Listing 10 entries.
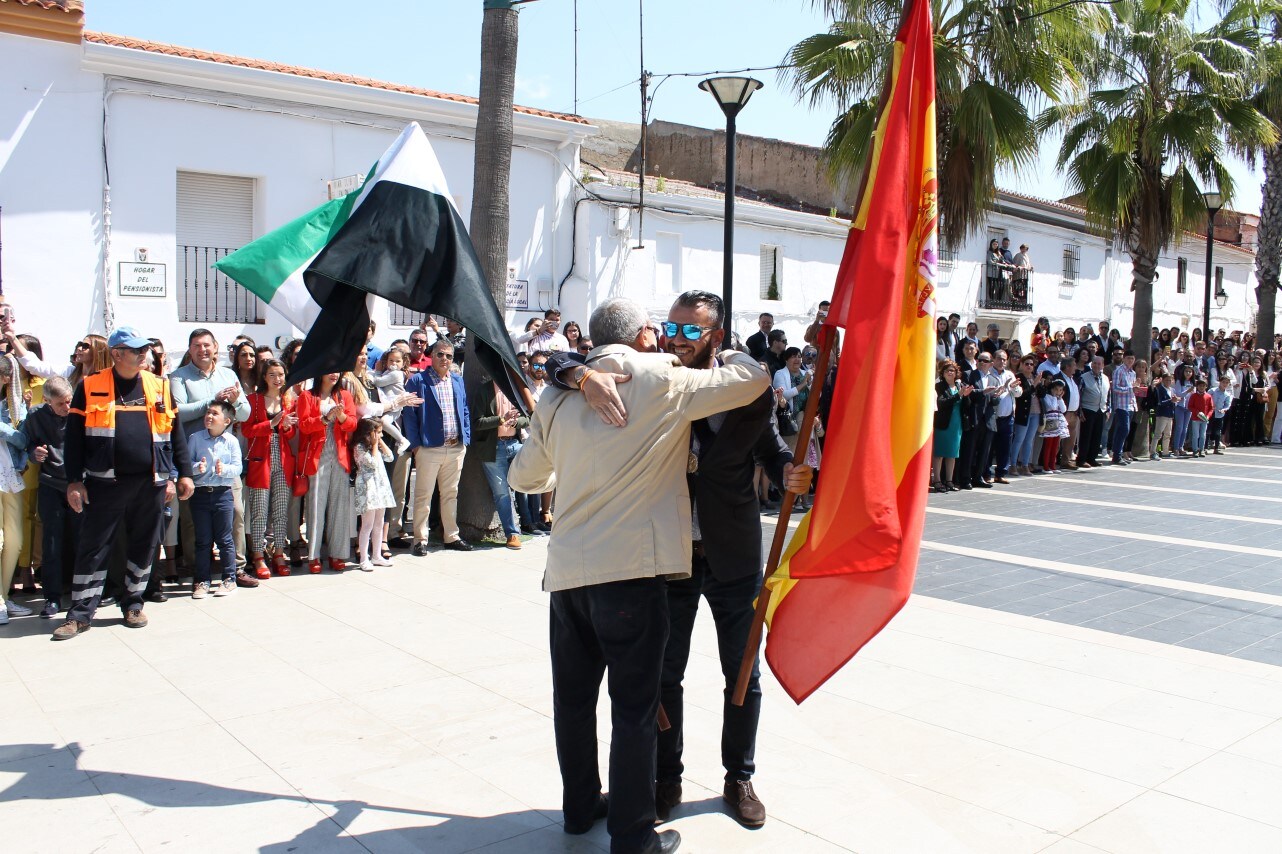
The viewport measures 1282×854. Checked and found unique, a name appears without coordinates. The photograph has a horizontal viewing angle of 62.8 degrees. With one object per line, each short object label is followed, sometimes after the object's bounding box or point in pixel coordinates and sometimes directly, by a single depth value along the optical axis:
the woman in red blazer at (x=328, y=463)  8.46
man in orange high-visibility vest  6.50
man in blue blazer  9.23
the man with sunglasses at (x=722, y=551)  3.93
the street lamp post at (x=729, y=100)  10.98
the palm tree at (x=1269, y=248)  23.88
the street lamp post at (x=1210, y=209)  20.16
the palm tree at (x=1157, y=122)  19.72
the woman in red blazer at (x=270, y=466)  8.29
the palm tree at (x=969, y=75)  14.80
